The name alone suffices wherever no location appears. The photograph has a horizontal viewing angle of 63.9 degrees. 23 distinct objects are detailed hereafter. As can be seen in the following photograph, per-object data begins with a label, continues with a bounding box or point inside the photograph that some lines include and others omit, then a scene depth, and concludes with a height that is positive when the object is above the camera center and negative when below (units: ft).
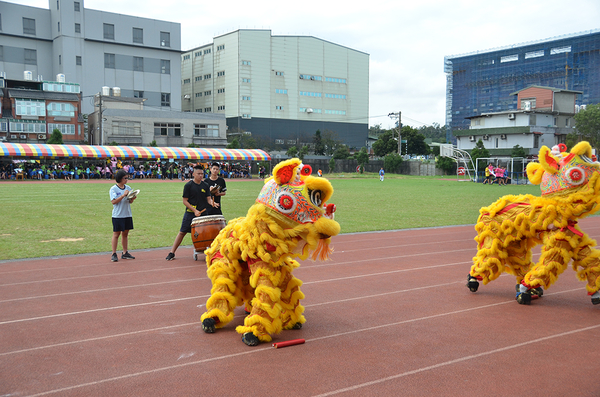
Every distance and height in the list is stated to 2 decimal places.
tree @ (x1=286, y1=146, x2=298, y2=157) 200.95 +4.55
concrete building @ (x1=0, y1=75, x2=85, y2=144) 189.06 +20.52
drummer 31.78 -2.42
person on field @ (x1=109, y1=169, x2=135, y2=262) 31.12 -2.94
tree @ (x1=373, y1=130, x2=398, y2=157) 233.55 +8.86
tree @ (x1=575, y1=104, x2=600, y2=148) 176.96 +14.56
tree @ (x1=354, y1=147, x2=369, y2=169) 204.23 +1.75
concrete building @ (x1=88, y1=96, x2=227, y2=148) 201.05 +16.70
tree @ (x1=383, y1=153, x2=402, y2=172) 204.53 +0.44
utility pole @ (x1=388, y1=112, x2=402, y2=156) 199.31 +18.07
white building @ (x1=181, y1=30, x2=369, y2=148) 267.18 +45.86
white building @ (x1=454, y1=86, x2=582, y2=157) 189.67 +15.79
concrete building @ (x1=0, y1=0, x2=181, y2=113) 226.58 +56.41
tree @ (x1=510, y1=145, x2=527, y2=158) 179.22 +4.05
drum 30.45 -4.22
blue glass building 282.56 +57.23
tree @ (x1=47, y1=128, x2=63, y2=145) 167.12 +9.03
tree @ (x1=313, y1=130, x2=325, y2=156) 251.60 +9.55
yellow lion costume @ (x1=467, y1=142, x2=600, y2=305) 20.84 -2.88
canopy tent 133.41 +3.50
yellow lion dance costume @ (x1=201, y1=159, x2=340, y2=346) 17.02 -3.10
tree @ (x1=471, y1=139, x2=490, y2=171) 166.40 +3.15
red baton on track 16.71 -6.31
